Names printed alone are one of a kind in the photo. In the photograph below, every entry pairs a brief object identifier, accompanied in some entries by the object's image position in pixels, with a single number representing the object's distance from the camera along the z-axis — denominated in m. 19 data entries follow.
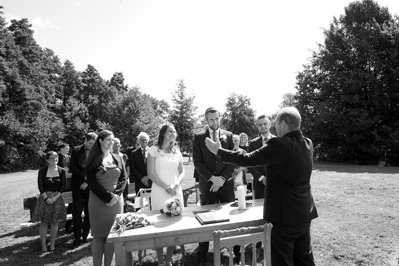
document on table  3.35
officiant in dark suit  3.03
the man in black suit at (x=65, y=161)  7.44
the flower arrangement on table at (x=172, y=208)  3.72
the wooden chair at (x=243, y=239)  2.52
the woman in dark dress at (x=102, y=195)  4.27
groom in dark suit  4.88
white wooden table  2.98
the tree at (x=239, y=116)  39.78
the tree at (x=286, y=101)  48.52
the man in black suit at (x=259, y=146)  5.38
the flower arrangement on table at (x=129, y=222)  3.20
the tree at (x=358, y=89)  21.75
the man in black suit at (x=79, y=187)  6.08
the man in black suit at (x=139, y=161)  7.13
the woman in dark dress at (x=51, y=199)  5.86
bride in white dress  4.57
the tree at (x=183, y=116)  29.61
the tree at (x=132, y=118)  30.59
